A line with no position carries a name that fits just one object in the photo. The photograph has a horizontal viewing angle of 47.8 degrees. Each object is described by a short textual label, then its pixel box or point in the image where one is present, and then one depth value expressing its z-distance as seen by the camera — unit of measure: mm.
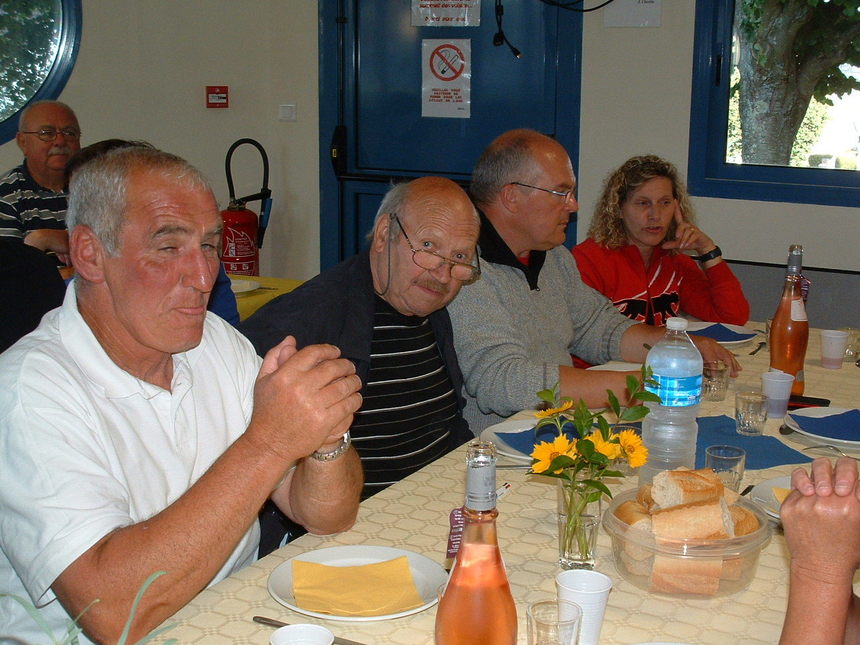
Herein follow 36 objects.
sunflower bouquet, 1377
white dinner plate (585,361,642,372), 2625
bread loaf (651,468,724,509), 1395
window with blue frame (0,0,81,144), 4559
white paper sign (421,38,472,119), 5094
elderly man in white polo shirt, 1276
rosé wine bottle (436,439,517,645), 1119
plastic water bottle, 1875
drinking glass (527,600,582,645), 1068
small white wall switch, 5566
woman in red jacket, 3482
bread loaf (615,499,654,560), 1380
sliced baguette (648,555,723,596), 1363
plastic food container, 1359
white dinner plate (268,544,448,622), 1325
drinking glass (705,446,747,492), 1767
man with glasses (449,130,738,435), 2422
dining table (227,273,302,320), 3666
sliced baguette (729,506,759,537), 1406
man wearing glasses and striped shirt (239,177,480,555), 2189
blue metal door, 4824
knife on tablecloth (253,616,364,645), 1272
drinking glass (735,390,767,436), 2160
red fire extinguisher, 4988
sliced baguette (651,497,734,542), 1356
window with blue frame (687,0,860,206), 4258
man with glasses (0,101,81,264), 4160
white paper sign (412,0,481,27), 4992
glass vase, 1435
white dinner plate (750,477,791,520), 1667
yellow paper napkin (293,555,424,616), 1314
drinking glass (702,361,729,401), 2438
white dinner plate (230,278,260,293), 3807
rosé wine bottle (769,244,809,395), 2523
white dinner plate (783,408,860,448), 2061
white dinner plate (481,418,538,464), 1956
